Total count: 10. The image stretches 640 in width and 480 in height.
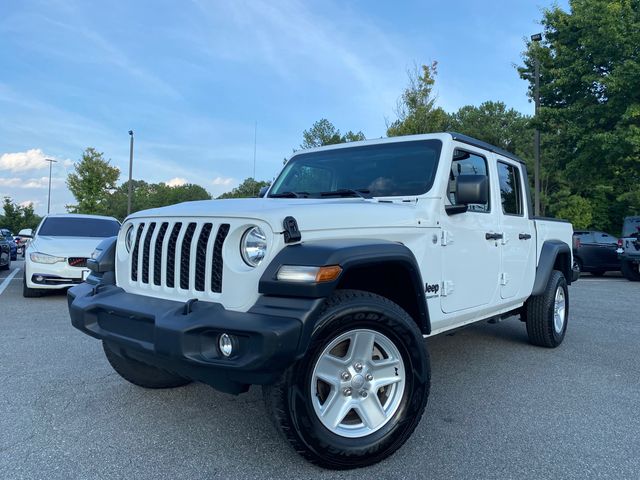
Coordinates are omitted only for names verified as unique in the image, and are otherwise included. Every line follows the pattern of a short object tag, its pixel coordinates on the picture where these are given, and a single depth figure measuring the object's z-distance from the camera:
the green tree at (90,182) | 27.27
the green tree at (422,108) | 13.43
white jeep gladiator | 2.22
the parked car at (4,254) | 12.64
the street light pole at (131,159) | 26.30
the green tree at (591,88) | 13.53
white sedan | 7.63
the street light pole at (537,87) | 16.42
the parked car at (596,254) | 14.41
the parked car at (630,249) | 12.63
